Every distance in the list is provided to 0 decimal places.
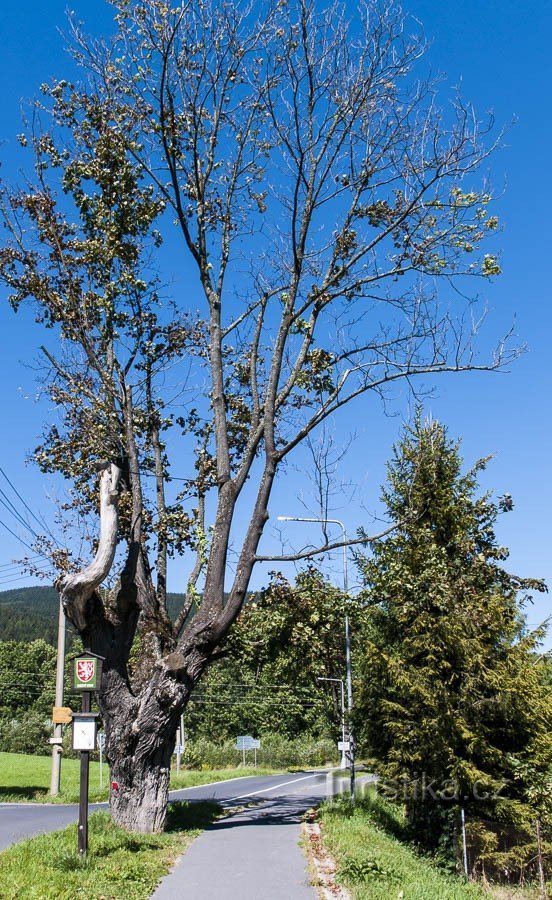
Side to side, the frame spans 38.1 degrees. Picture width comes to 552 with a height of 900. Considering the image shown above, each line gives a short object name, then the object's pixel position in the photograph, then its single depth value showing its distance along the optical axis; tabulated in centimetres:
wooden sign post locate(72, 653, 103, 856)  985
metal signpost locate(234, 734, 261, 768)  5242
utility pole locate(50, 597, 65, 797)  2542
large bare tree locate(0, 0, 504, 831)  1315
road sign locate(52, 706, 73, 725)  2239
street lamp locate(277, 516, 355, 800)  2145
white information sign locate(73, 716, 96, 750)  1019
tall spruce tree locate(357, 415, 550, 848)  1698
